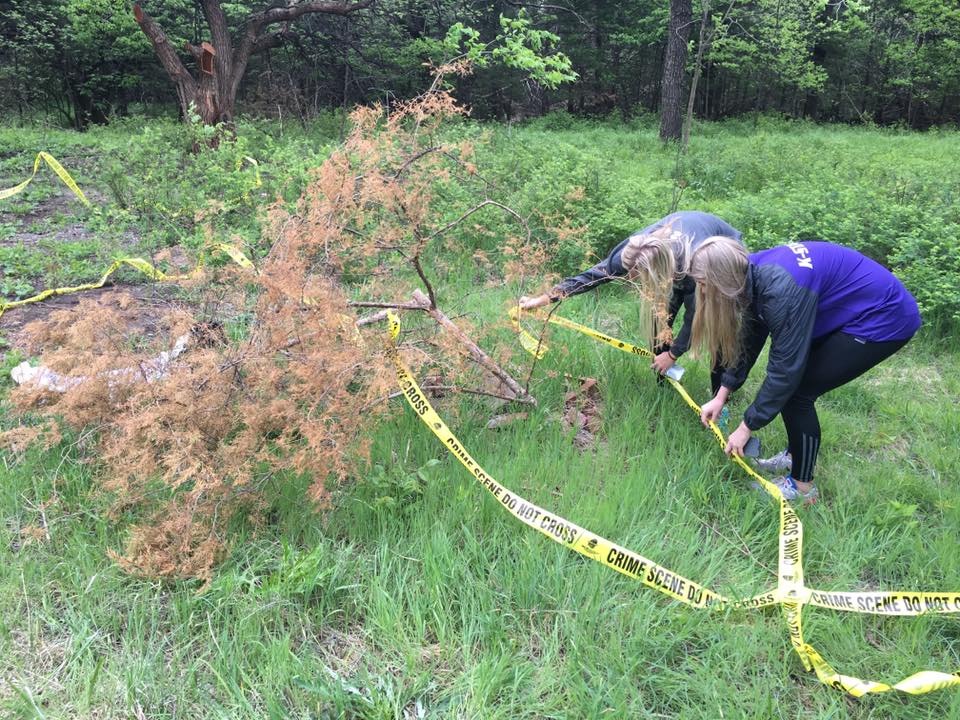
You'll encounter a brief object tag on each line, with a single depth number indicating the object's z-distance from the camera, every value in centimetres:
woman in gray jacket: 341
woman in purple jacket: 294
